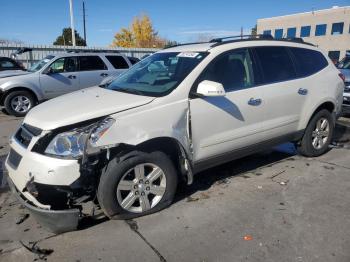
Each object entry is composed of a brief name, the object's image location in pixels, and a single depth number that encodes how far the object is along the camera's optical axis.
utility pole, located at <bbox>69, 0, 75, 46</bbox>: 27.25
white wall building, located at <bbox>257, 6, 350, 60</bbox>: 48.25
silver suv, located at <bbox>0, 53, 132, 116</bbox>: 9.83
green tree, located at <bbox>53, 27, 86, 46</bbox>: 48.31
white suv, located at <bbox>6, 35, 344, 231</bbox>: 3.19
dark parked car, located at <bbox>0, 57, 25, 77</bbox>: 12.67
